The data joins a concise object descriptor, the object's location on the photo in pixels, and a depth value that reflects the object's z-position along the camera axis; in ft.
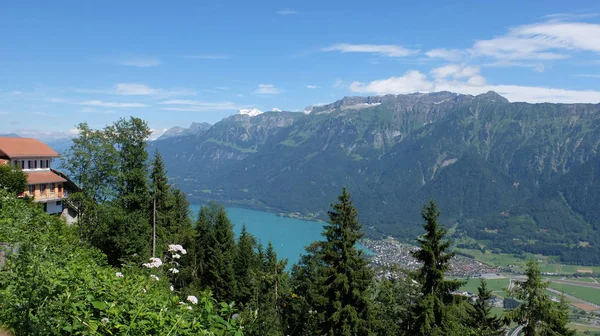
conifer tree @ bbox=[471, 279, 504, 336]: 92.89
